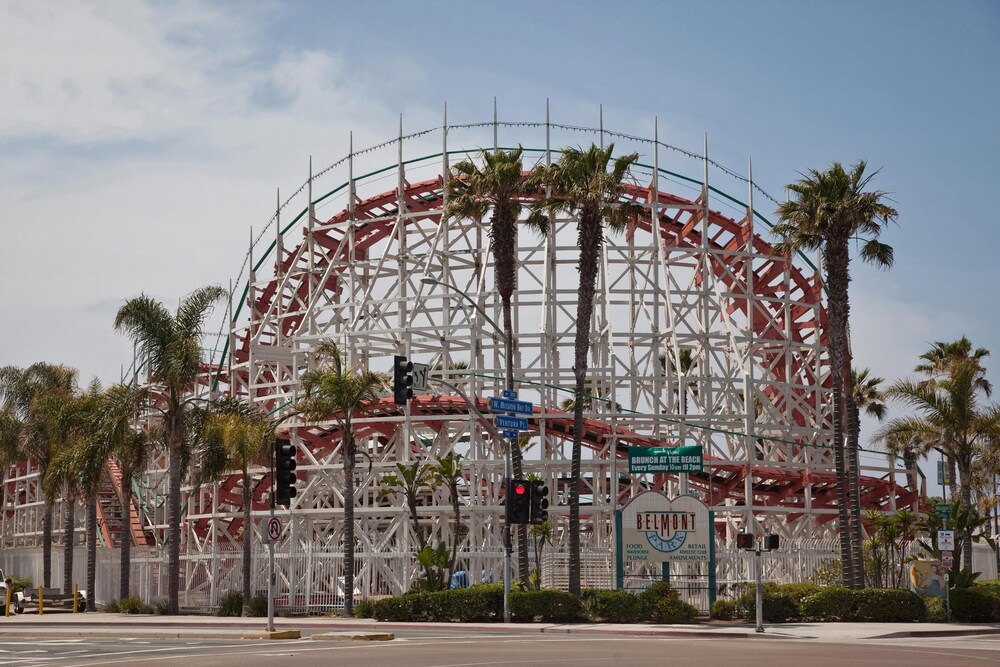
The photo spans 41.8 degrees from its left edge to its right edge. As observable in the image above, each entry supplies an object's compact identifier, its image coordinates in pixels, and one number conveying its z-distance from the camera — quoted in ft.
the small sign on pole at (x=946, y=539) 106.11
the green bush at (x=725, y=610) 109.70
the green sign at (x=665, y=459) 115.75
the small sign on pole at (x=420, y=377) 99.60
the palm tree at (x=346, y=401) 123.34
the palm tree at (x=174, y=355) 132.26
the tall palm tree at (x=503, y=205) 117.70
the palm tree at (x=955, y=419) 132.57
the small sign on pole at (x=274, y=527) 99.27
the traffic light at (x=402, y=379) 94.89
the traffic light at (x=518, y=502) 101.04
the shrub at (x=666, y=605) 107.24
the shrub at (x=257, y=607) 127.85
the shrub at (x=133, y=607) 135.13
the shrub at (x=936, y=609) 110.73
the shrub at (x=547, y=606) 106.83
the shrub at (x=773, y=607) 106.52
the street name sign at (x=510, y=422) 105.70
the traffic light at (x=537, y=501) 102.37
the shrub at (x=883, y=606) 107.24
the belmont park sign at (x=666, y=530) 111.45
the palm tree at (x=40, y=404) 159.47
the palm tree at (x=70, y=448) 141.69
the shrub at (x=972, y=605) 112.06
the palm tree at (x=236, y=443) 128.06
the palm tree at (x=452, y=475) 125.80
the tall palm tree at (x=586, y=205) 115.44
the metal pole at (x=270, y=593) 94.68
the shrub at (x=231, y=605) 131.03
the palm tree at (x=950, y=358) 157.48
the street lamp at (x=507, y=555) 103.50
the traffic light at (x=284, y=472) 96.72
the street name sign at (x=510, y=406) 103.96
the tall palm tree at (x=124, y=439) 133.69
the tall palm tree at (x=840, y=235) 118.21
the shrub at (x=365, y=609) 118.83
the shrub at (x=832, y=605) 107.86
